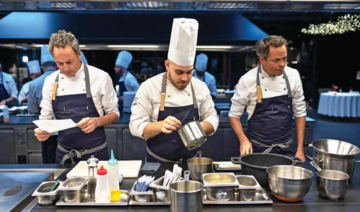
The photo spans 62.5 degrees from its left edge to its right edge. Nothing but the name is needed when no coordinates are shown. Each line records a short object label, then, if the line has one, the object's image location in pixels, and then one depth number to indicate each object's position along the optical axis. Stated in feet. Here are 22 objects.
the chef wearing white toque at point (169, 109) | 6.02
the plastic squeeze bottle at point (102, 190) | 4.13
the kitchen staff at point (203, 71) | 18.42
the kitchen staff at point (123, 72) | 17.94
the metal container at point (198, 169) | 4.86
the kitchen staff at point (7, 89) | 16.94
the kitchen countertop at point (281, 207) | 4.05
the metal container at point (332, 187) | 4.17
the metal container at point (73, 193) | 4.16
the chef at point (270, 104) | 7.29
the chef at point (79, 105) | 6.92
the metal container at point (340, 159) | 4.80
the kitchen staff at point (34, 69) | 15.74
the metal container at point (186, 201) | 3.65
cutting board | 5.27
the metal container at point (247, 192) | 4.22
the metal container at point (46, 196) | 4.14
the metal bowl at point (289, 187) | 4.03
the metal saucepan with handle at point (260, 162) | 4.68
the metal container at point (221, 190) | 4.19
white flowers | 17.81
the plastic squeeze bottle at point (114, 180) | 4.26
